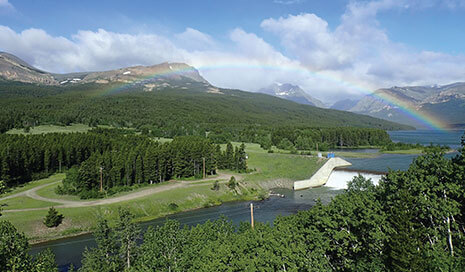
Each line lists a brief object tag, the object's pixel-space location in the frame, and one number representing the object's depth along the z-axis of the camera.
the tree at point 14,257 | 19.33
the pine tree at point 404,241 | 25.16
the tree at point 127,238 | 37.66
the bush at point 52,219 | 60.19
